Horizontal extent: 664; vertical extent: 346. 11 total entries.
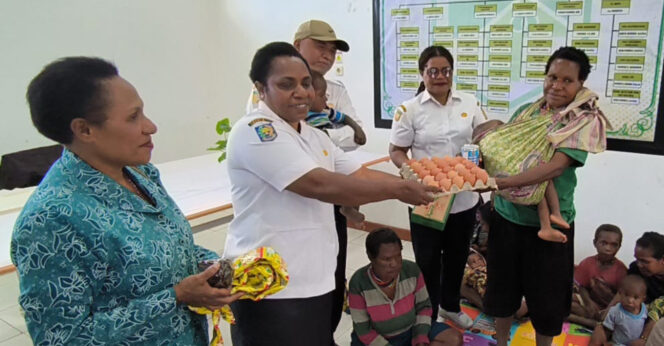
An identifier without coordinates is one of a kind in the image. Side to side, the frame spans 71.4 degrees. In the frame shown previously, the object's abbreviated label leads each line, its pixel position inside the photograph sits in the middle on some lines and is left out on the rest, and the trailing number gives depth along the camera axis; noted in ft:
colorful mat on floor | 8.86
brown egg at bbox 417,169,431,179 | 5.92
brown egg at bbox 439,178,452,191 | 5.81
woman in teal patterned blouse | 2.99
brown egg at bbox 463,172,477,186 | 6.01
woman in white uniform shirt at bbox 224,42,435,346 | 4.36
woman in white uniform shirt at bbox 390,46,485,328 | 7.99
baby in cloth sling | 6.15
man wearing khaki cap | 7.19
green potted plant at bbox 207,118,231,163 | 10.11
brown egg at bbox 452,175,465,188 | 5.95
